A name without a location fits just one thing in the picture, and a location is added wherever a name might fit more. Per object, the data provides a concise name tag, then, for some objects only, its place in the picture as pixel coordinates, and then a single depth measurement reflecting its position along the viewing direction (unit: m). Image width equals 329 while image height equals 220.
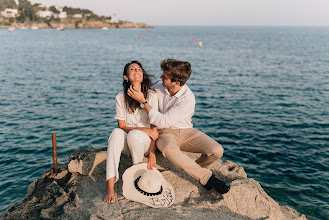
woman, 5.52
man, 5.65
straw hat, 5.35
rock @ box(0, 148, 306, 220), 5.21
